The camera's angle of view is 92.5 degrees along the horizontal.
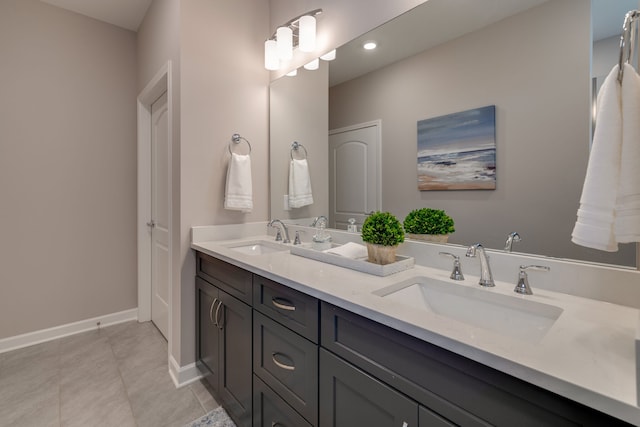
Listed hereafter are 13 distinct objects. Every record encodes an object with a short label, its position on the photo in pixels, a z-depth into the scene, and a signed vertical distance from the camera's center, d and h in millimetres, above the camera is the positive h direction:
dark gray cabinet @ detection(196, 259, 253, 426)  1400 -694
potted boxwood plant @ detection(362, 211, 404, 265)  1240 -110
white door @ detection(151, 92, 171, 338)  2459 -37
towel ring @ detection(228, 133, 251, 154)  2082 +494
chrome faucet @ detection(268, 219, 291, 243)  2043 -125
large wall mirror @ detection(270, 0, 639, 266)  962 +445
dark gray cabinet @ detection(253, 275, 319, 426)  1027 -527
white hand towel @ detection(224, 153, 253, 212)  2000 +162
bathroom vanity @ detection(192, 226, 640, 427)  547 -342
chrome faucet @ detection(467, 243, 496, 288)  1045 -191
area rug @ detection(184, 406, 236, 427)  1561 -1091
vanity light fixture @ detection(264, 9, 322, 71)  1781 +1060
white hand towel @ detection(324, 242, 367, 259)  1398 -190
